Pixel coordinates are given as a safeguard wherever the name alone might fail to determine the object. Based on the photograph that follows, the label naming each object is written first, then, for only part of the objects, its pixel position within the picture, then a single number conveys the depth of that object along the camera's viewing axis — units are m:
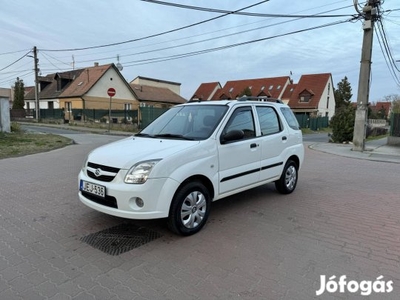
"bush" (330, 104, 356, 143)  18.53
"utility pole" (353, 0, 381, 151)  13.34
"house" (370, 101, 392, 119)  57.86
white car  3.54
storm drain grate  3.56
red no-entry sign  19.27
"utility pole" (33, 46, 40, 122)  30.19
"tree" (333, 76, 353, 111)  54.16
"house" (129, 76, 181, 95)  53.99
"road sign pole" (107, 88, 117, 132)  19.27
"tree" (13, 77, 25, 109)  39.84
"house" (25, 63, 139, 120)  34.09
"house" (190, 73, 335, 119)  45.56
